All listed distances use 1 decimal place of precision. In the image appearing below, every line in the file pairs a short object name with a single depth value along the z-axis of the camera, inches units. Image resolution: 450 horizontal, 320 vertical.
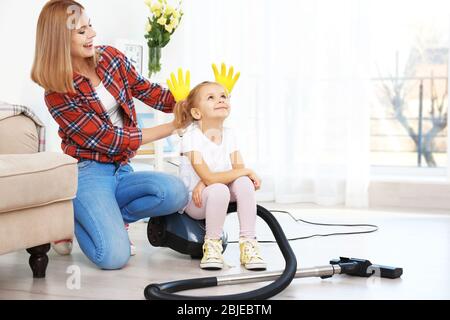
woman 86.8
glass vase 138.8
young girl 85.7
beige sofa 72.7
